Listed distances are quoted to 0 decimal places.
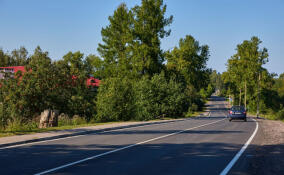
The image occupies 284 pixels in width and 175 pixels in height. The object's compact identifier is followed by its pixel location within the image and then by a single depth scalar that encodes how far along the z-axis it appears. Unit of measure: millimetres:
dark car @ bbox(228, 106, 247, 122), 33625
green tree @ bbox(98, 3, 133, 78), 54031
